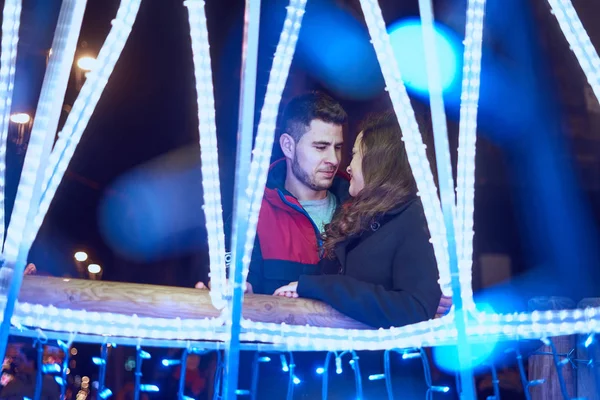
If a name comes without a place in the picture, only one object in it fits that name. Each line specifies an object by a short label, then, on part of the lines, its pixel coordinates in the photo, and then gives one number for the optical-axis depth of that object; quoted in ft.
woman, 7.23
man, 10.17
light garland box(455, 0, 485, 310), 6.47
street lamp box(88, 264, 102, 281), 23.48
